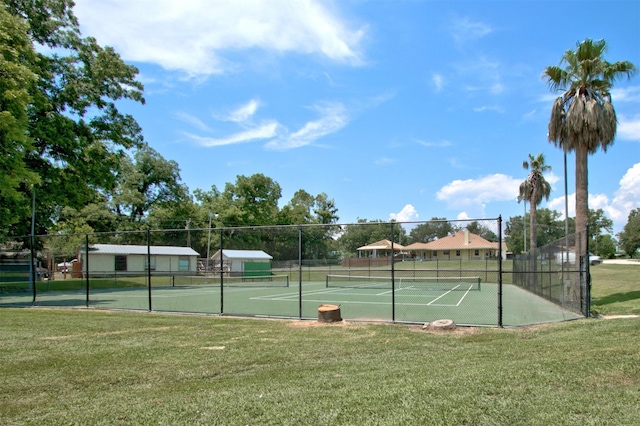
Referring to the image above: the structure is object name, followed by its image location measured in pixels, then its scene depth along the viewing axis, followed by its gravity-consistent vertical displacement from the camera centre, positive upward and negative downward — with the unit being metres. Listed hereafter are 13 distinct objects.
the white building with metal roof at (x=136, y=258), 21.83 -1.42
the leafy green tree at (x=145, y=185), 54.22 +5.72
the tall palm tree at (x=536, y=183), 35.03 +3.67
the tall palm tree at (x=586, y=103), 16.61 +4.76
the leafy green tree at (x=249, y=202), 59.81 +3.97
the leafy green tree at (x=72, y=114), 22.48 +6.46
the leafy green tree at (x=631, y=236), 73.98 -0.87
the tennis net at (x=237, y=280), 21.47 -2.57
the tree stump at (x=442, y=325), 10.15 -2.14
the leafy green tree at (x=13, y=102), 14.30 +4.10
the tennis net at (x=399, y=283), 28.39 -3.54
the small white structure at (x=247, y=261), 19.62 -1.39
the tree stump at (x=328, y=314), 11.72 -2.18
